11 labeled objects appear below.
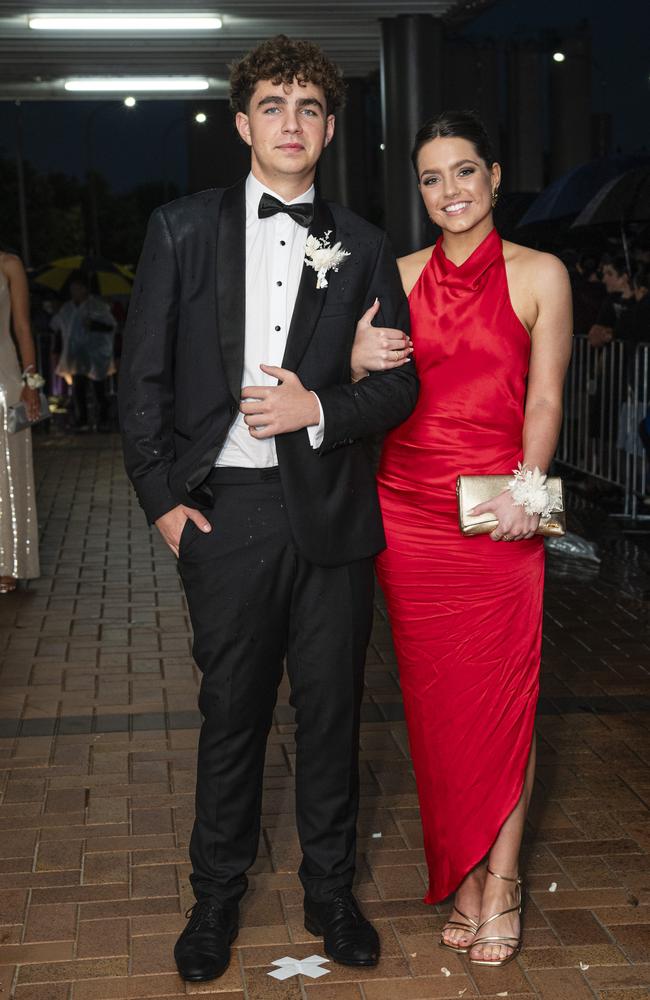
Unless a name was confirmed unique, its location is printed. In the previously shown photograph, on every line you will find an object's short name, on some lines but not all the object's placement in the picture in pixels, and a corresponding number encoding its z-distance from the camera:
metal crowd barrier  10.48
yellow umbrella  22.64
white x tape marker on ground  3.61
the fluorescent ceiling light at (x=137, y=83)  20.67
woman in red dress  3.72
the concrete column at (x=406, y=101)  15.56
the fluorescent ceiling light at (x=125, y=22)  15.49
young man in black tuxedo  3.46
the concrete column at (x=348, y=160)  23.30
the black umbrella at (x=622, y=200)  11.30
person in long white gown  8.05
